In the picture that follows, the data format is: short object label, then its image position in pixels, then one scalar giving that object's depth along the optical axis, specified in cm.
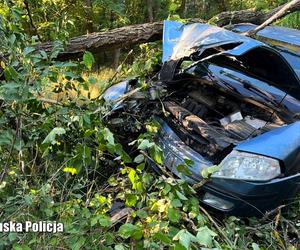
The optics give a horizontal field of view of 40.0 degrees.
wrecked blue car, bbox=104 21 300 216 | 269
